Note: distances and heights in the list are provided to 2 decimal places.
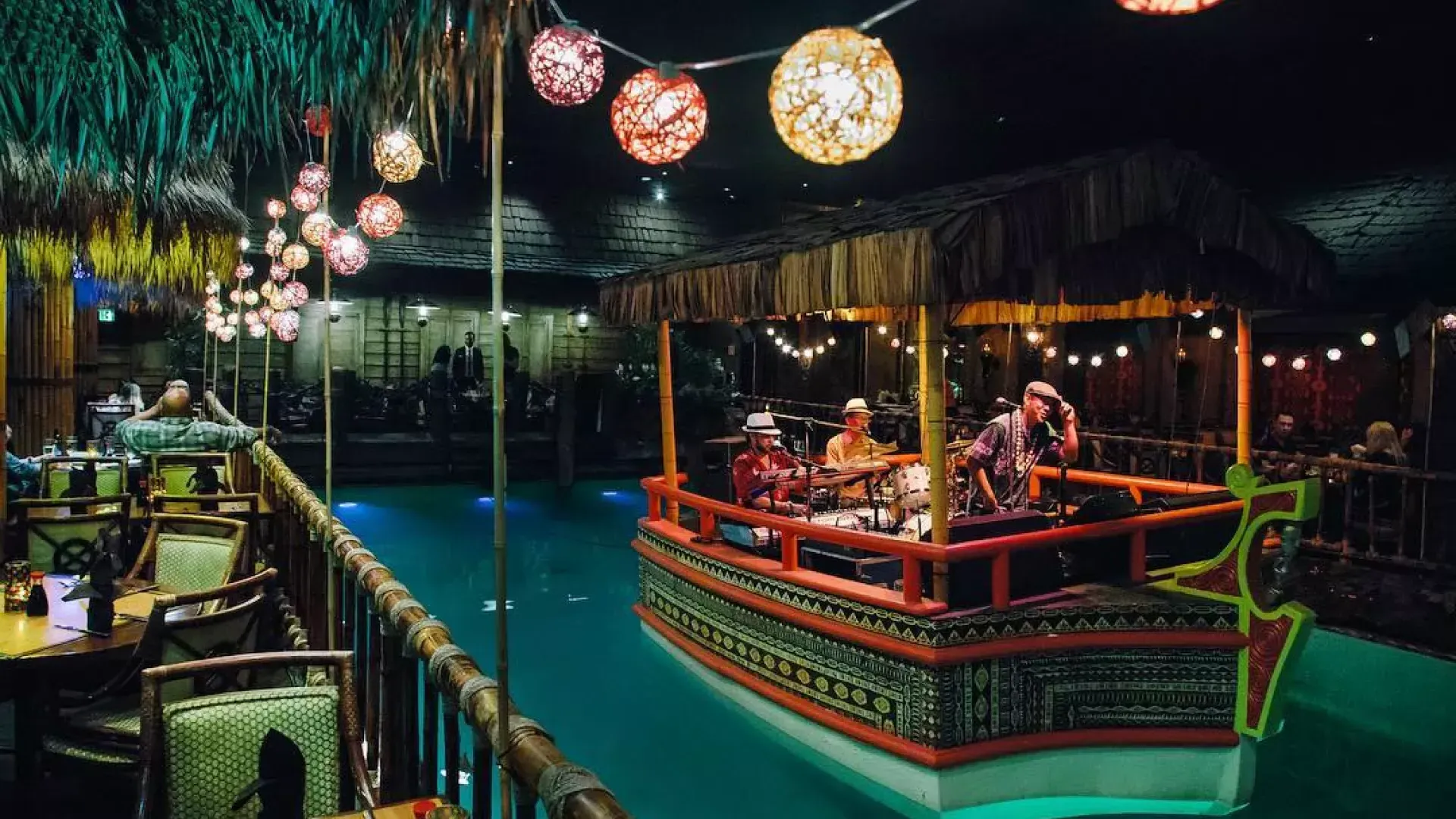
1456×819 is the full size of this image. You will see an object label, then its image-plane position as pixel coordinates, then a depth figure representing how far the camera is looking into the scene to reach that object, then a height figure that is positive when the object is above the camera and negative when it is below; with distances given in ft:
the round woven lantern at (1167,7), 8.18 +3.46
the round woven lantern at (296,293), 39.70 +4.22
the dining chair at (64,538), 19.27 -3.19
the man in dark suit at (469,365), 76.23 +2.11
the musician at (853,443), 29.91 -1.73
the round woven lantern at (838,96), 11.25 +3.68
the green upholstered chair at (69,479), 27.63 -2.74
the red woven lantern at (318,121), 16.96 +5.31
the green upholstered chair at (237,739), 9.61 -3.78
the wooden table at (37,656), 12.48 -3.66
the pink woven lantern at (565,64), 12.60 +4.52
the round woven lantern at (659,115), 13.26 +4.02
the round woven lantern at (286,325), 43.75 +3.11
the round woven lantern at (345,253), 24.86 +3.77
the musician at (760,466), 26.48 -2.25
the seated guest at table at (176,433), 24.25 -1.17
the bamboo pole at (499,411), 7.63 -0.18
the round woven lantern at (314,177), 25.18 +5.95
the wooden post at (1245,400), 24.30 -0.20
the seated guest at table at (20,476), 26.23 -2.54
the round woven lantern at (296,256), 35.50 +5.20
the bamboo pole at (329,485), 14.40 -1.56
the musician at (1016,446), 23.26 -1.41
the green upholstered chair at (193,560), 17.75 -3.32
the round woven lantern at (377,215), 24.18 +4.65
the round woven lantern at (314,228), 28.48 +5.08
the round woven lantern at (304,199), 27.32 +5.71
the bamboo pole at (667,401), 27.84 -0.32
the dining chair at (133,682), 12.33 -4.08
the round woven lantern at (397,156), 18.67 +4.82
